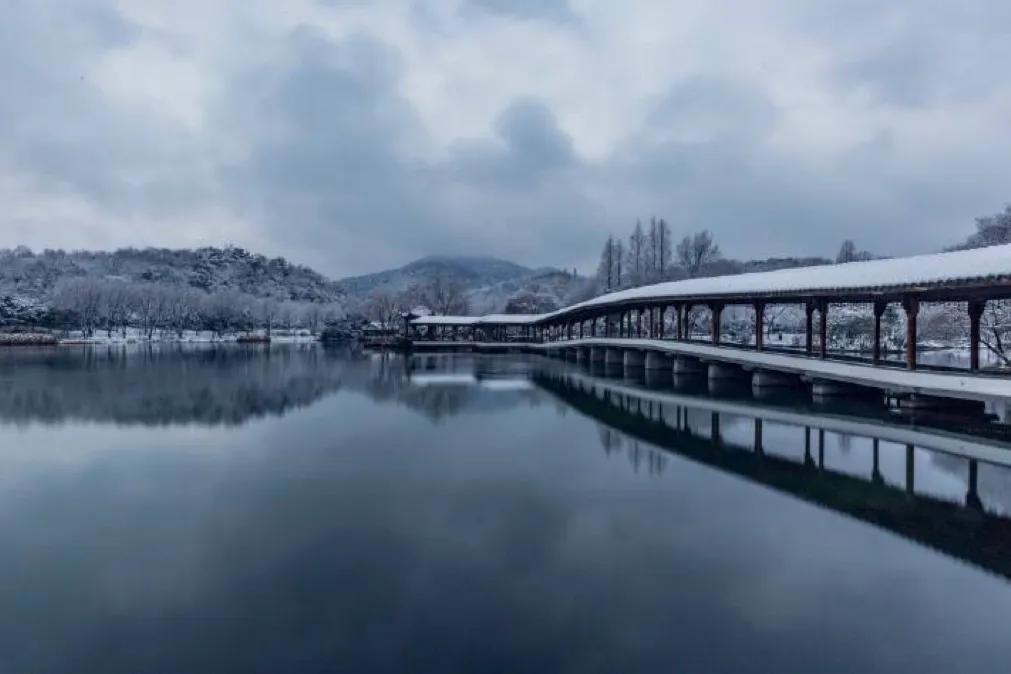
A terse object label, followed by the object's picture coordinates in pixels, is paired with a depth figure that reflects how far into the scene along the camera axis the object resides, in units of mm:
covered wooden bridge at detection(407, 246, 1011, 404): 12688
